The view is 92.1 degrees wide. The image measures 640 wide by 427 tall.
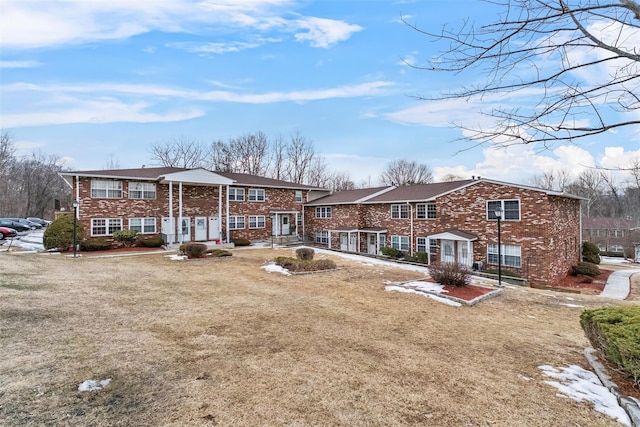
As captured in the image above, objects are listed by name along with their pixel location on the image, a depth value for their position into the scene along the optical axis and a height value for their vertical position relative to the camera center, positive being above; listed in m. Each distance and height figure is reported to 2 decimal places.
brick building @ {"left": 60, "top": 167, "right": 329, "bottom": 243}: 21.72 +1.18
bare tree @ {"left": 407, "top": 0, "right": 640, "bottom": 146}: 3.22 +1.83
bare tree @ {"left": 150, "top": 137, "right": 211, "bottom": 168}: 42.50 +9.00
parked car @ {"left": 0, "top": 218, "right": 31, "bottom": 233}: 33.53 -0.55
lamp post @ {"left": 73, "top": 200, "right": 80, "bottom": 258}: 17.03 -0.58
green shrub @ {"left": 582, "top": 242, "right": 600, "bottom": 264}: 25.66 -3.40
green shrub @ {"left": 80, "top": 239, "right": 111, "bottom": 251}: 20.14 -1.71
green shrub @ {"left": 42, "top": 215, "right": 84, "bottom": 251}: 19.39 -0.99
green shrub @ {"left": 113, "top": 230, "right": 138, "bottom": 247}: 21.66 -1.27
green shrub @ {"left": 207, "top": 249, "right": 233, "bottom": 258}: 18.20 -2.14
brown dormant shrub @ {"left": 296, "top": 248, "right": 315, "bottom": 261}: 16.50 -2.01
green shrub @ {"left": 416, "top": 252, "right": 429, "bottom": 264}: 21.77 -2.99
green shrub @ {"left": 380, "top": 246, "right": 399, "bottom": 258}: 23.77 -2.82
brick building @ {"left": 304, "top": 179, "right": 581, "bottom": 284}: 17.88 -0.69
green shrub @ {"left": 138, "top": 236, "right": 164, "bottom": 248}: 22.27 -1.72
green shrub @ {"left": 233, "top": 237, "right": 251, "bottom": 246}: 25.52 -2.04
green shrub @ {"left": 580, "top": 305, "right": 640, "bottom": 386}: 4.23 -1.83
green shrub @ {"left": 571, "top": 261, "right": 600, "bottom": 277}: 21.36 -3.97
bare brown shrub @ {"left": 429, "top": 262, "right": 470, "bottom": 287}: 11.56 -2.29
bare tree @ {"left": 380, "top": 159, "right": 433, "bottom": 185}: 54.84 +7.76
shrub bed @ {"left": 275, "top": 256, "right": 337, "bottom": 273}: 14.57 -2.34
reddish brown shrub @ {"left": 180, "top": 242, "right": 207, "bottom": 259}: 17.30 -1.81
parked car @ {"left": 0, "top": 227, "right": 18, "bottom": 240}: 27.05 -1.14
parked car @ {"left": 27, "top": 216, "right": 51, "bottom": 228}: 42.29 -0.33
